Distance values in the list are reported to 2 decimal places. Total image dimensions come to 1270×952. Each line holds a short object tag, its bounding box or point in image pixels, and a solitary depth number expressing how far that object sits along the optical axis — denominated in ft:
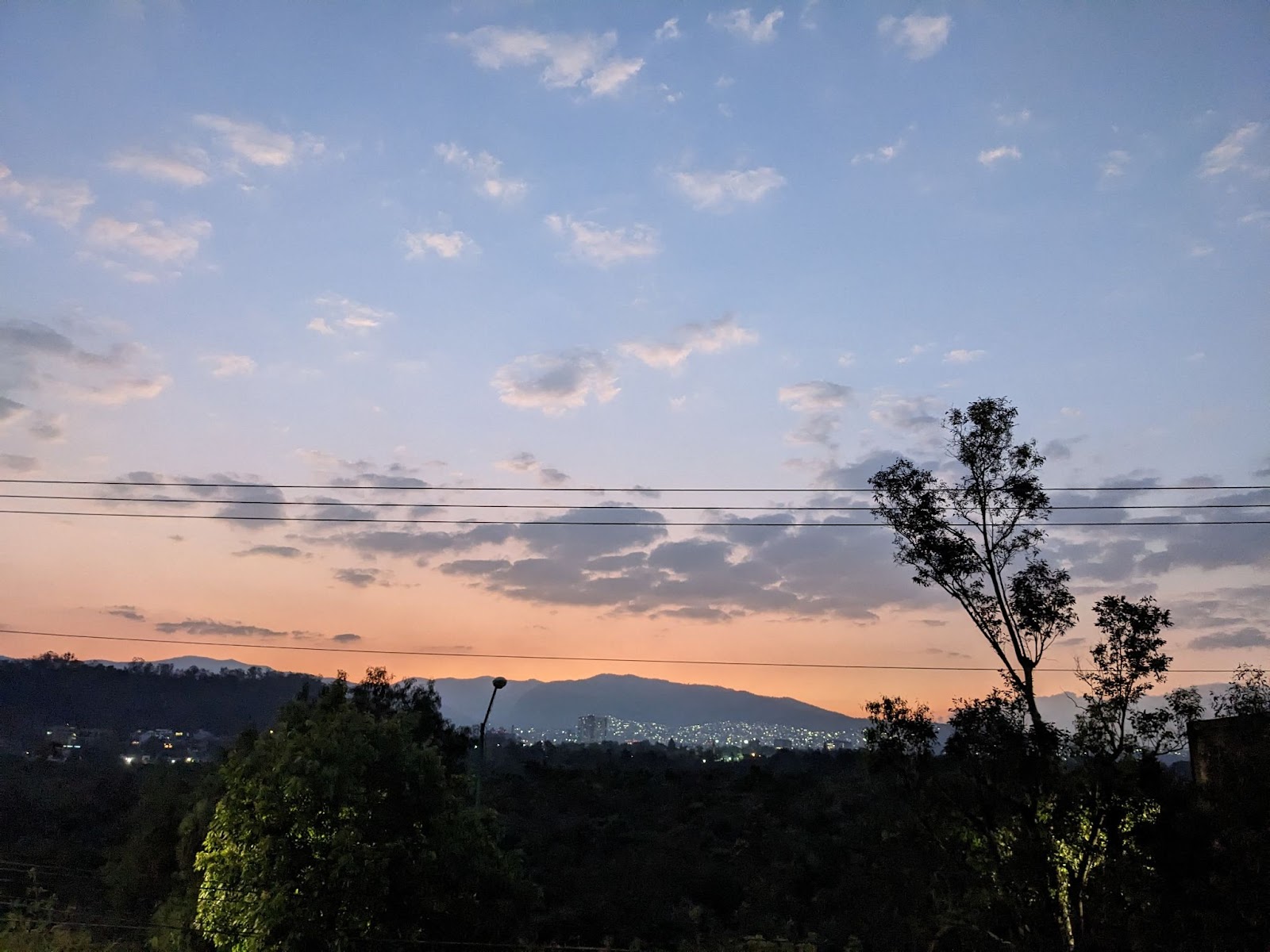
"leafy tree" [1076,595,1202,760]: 70.13
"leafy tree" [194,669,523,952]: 66.80
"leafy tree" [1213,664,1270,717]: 72.49
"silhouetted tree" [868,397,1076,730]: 79.41
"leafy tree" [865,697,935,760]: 77.97
